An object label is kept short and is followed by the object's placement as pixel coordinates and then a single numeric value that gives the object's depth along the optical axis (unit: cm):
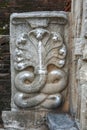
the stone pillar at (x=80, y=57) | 268
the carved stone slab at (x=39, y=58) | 319
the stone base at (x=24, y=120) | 329
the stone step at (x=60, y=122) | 279
